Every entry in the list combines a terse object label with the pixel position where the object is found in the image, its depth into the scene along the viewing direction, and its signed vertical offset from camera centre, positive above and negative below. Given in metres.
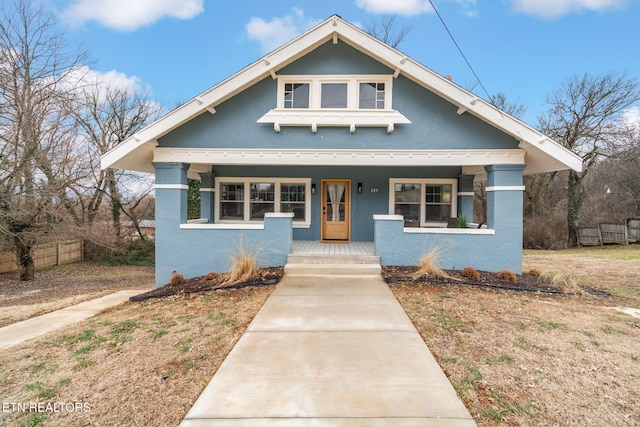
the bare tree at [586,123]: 17.28 +5.44
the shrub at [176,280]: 7.48 -1.69
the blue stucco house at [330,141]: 7.77 +1.82
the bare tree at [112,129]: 16.22 +4.61
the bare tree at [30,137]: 10.41 +2.49
